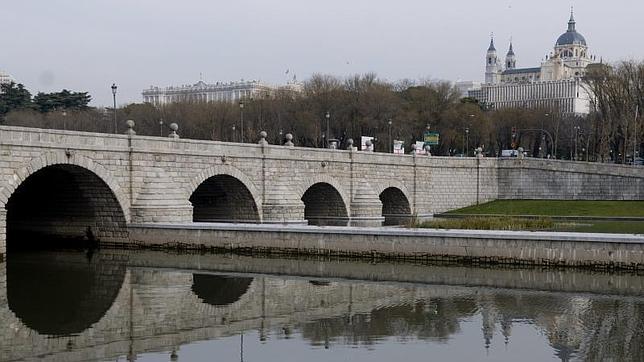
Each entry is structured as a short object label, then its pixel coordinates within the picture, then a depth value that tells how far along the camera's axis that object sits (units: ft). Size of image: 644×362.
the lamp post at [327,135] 258.45
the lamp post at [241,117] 273.33
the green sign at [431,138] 257.96
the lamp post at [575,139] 326.03
